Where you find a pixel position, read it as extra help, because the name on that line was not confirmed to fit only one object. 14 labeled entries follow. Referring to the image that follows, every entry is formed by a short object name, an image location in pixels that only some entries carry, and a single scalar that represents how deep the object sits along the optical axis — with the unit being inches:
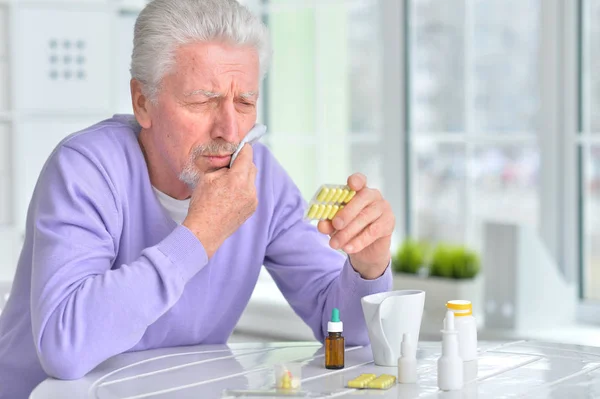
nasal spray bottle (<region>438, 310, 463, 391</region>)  107.2
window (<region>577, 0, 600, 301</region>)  170.8
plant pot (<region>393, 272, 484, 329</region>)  178.6
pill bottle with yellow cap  114.0
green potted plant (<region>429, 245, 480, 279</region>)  182.9
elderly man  111.3
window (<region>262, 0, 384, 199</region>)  215.4
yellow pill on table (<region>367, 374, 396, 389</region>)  107.6
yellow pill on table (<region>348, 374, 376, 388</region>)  107.9
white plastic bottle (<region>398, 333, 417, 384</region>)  108.6
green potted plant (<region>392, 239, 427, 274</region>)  190.7
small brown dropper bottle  112.8
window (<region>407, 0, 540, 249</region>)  184.7
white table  107.3
